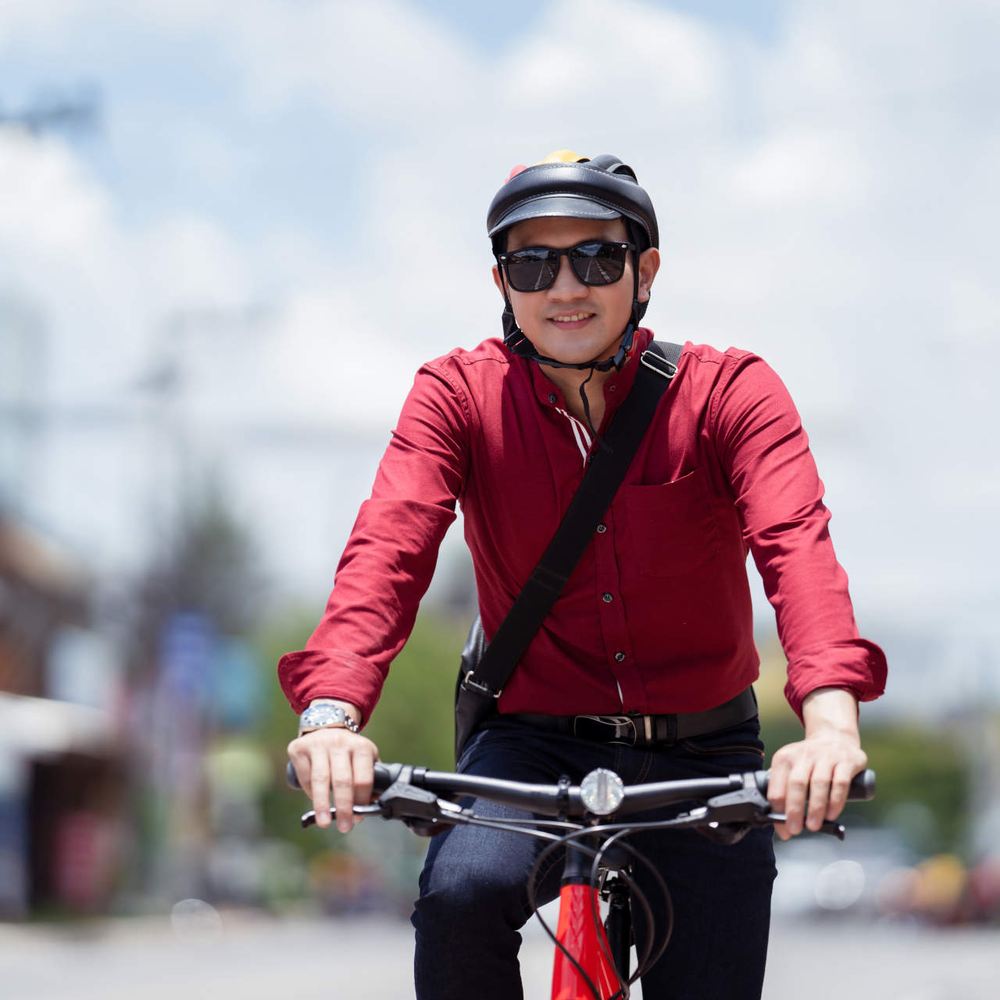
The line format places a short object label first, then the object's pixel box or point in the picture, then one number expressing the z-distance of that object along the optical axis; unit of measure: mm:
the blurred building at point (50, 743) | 31906
